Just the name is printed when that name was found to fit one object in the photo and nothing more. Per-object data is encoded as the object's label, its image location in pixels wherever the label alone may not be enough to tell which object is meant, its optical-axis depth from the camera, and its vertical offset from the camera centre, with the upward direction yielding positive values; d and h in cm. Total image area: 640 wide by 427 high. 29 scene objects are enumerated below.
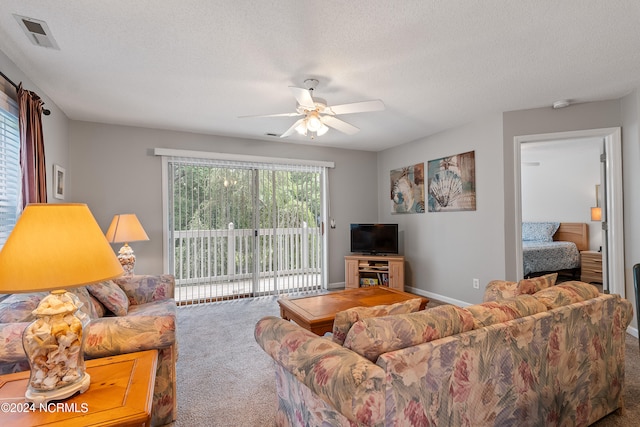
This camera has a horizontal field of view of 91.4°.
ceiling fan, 240 +89
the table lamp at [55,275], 98 -18
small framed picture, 319 +42
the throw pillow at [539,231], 610 -32
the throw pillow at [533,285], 188 -43
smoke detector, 312 +112
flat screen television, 479 -34
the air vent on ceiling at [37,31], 183 +117
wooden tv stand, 459 -81
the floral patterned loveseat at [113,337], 140 -57
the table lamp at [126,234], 319 -14
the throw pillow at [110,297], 224 -57
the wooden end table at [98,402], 100 -63
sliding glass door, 420 -13
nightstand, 516 -89
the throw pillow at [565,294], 167 -45
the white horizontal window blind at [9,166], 227 +43
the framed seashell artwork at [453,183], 387 +43
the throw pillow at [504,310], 143 -46
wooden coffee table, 233 -75
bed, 518 -55
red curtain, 228 +55
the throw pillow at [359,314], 142 -46
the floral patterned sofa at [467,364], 112 -62
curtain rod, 213 +100
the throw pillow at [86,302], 192 -52
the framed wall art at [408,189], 466 +42
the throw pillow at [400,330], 119 -46
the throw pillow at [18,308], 156 -45
